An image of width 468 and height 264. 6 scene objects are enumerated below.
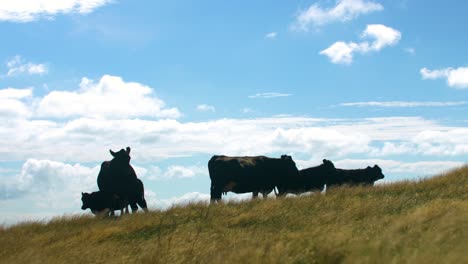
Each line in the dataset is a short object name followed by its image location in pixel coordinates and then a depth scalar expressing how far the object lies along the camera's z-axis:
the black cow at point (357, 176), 30.70
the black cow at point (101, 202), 22.91
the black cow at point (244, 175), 28.25
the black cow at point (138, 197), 23.08
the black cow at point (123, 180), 22.78
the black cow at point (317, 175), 30.62
